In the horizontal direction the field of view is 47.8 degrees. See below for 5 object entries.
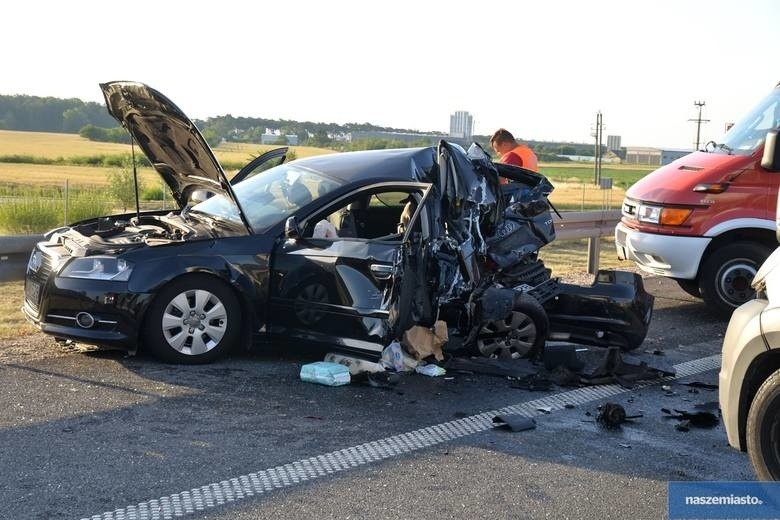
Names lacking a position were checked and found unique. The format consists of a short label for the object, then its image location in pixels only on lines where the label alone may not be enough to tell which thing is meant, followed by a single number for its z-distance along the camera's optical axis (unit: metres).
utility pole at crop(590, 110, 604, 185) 67.19
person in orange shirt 9.40
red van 8.77
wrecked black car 6.26
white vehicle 3.83
